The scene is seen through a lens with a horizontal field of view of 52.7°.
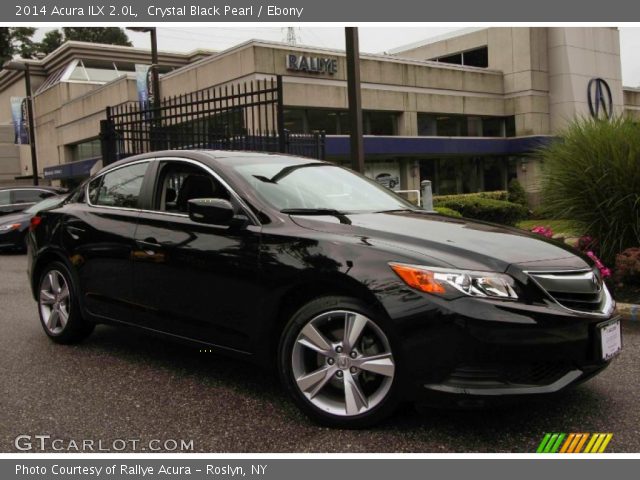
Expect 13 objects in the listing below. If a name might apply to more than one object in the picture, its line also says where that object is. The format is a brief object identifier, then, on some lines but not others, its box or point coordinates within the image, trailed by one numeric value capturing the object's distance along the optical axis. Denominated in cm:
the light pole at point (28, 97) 2536
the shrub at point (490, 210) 1540
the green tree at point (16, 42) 6219
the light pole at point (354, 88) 874
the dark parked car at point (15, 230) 1417
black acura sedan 318
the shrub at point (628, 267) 662
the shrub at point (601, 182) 709
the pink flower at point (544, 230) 765
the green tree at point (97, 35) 7162
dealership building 2552
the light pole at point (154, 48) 1756
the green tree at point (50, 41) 6606
